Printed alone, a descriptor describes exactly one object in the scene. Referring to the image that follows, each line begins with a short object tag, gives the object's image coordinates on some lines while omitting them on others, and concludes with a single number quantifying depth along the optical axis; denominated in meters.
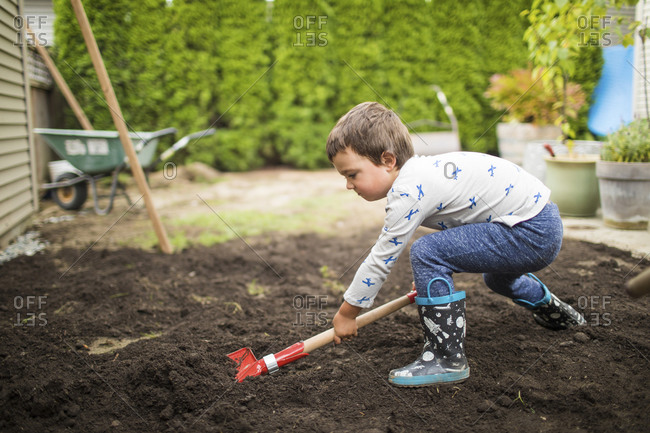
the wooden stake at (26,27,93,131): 3.75
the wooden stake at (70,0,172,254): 3.02
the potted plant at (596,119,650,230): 3.45
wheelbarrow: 4.73
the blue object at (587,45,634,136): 6.09
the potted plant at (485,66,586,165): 6.03
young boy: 1.78
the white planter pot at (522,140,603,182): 4.54
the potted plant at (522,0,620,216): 3.64
